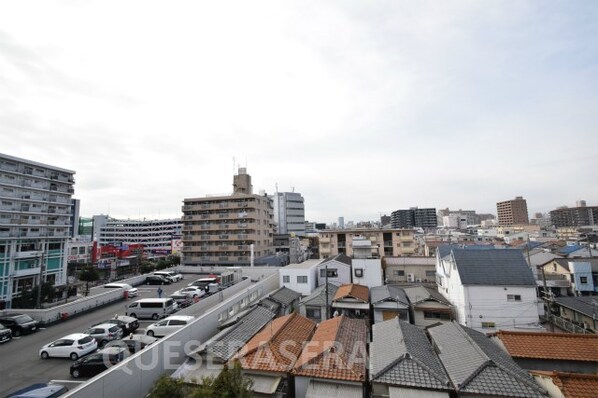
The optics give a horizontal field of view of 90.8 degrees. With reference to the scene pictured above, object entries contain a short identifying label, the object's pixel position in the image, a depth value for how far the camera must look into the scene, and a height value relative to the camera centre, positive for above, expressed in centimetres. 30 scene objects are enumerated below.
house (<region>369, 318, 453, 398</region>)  1073 -542
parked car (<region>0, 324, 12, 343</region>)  1797 -582
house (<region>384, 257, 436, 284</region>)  3638 -493
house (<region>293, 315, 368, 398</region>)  1146 -555
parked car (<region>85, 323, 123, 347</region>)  1783 -585
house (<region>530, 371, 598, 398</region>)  992 -547
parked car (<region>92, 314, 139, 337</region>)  1969 -584
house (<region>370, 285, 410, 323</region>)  2219 -572
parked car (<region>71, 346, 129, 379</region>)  1384 -596
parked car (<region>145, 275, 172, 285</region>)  3650 -542
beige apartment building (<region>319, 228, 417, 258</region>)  4691 -155
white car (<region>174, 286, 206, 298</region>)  2842 -555
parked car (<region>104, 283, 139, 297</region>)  2987 -521
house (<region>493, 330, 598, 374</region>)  1311 -567
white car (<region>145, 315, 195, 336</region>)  1847 -562
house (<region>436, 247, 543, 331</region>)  2145 -465
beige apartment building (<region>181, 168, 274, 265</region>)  5372 +99
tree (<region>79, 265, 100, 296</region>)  3969 -507
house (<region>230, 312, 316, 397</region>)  1177 -537
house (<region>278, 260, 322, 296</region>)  2841 -445
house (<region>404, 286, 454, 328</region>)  2269 -624
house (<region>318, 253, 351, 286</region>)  2986 -398
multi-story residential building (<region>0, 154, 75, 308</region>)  3638 +228
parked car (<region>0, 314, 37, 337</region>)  1942 -562
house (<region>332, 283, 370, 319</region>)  2262 -562
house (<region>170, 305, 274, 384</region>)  1245 -536
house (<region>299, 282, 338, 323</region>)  2283 -577
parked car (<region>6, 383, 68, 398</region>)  1091 -583
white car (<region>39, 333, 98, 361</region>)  1577 -590
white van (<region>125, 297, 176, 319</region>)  2294 -564
